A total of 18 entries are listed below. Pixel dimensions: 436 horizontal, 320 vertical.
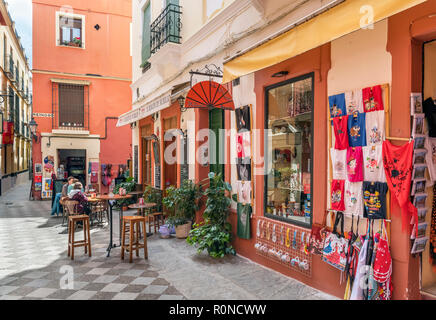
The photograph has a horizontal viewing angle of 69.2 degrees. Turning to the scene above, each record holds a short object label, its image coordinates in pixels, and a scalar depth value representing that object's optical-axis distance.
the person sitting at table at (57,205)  10.88
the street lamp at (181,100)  7.95
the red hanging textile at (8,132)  16.72
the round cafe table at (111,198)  6.40
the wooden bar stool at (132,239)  5.89
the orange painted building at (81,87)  15.84
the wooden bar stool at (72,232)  6.19
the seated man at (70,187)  9.50
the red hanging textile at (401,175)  3.27
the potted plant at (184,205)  7.34
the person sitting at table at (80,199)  8.68
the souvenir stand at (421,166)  3.32
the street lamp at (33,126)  14.34
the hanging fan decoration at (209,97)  5.96
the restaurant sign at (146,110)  7.93
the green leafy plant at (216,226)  5.94
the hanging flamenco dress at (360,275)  3.58
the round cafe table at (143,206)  7.32
